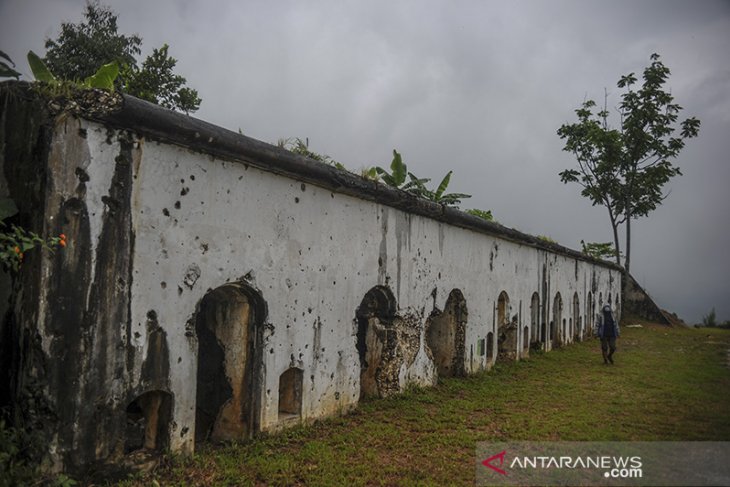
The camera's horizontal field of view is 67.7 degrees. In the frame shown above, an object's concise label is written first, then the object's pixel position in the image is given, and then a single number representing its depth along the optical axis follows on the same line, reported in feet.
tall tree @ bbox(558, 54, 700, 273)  82.38
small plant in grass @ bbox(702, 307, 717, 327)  91.71
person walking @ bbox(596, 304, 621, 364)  39.14
